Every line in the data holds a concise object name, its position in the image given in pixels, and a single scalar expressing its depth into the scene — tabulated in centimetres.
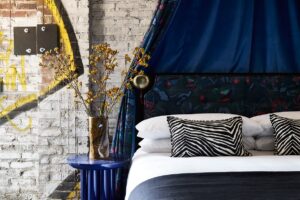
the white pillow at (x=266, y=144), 302
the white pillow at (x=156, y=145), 296
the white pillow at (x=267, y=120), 302
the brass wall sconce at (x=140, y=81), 327
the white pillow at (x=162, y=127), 295
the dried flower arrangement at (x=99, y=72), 305
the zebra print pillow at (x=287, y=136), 285
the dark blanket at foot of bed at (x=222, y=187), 174
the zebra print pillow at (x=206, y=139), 277
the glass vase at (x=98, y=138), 296
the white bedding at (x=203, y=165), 233
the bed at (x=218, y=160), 185
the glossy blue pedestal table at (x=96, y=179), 281
